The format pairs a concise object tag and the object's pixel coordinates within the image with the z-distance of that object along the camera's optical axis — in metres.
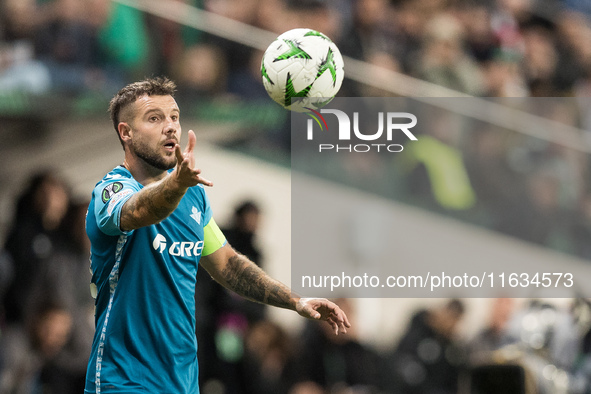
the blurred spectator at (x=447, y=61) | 21.52
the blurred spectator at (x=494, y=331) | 19.80
